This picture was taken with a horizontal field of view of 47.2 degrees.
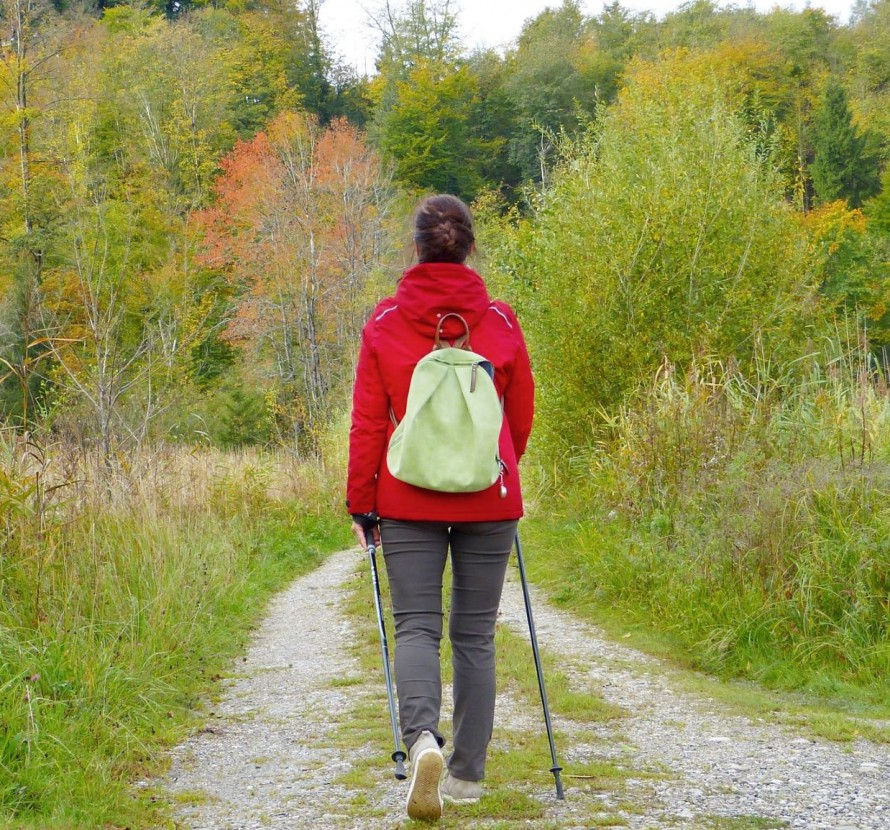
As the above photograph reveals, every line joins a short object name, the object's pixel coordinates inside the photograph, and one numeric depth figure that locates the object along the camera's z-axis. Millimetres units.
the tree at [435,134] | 48281
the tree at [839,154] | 44750
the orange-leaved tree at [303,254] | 29000
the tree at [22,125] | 23688
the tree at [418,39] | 54031
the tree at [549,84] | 51562
